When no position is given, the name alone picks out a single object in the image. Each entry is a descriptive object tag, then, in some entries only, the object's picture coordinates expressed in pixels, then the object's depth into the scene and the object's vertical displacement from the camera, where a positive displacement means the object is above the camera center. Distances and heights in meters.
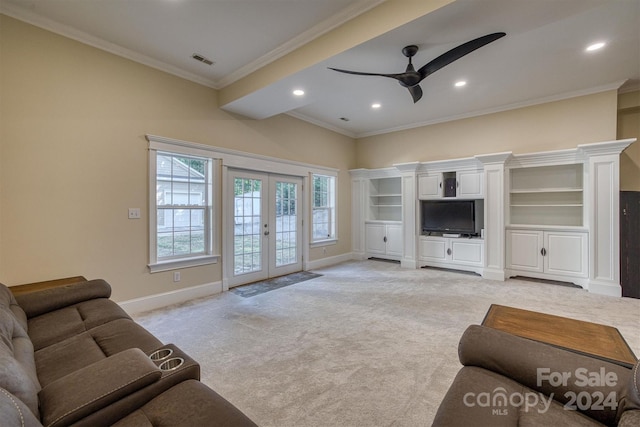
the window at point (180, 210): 3.70 +0.05
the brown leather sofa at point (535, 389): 1.05 -0.75
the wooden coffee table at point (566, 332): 1.49 -0.74
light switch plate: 3.48 +0.01
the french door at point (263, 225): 4.66 -0.22
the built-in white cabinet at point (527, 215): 4.13 -0.06
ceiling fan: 2.45 +1.47
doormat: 4.32 -1.20
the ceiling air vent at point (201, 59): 3.51 +1.97
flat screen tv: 5.49 -0.08
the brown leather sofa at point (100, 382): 0.96 -0.70
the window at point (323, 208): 6.22 +0.10
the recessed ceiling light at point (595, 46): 3.25 +1.93
